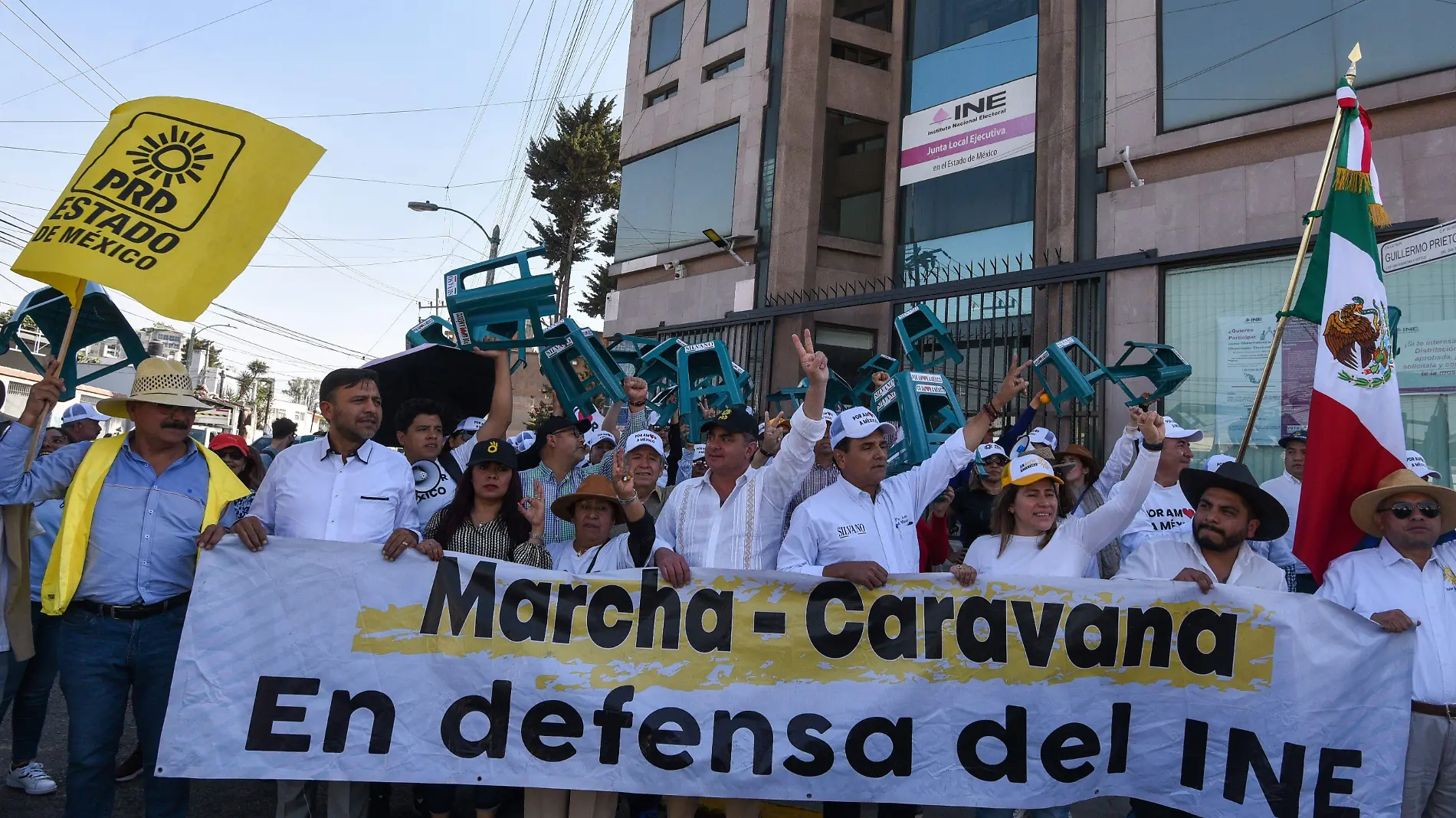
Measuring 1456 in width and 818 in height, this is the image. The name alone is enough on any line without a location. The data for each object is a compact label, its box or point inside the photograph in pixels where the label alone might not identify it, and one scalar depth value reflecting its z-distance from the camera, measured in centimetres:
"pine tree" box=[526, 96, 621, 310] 3106
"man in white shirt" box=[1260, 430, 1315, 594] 475
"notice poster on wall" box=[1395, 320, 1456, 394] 837
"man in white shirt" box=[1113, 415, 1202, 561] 514
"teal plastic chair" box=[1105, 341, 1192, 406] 852
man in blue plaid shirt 504
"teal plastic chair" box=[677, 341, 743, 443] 834
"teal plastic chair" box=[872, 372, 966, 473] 680
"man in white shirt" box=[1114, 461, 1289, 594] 400
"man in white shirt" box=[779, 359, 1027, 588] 409
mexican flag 417
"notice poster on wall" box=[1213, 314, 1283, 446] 923
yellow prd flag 354
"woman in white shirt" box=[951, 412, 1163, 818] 397
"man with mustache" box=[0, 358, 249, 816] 357
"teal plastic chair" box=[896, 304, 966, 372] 939
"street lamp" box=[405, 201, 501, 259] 1898
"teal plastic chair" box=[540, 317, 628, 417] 698
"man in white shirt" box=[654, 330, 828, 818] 401
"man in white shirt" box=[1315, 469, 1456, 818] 361
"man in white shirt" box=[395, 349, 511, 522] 506
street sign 492
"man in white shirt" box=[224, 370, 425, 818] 398
